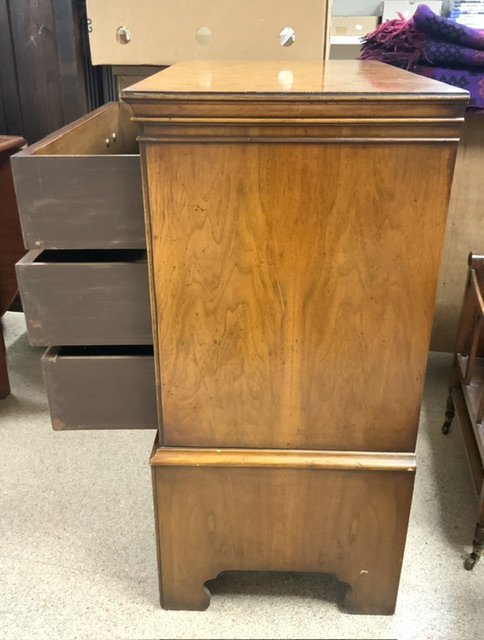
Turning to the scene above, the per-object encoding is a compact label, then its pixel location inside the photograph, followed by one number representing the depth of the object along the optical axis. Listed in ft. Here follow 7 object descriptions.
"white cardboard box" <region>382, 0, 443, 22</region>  10.41
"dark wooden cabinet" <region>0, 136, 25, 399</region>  5.46
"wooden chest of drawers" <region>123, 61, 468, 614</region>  2.56
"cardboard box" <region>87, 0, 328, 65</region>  4.59
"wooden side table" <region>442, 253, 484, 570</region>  3.93
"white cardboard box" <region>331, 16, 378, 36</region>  10.42
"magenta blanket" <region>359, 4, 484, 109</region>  4.66
